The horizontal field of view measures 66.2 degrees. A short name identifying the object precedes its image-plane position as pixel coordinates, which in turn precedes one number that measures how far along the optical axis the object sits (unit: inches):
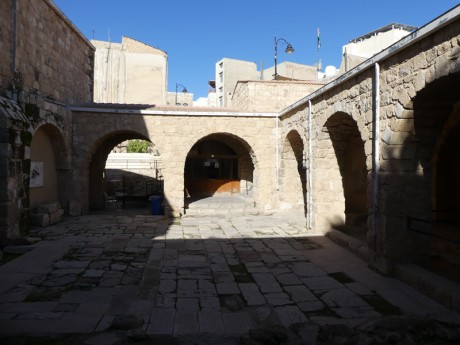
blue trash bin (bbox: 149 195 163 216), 463.8
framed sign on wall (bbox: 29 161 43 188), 355.6
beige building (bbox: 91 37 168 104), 1197.7
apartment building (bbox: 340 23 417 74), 1299.2
